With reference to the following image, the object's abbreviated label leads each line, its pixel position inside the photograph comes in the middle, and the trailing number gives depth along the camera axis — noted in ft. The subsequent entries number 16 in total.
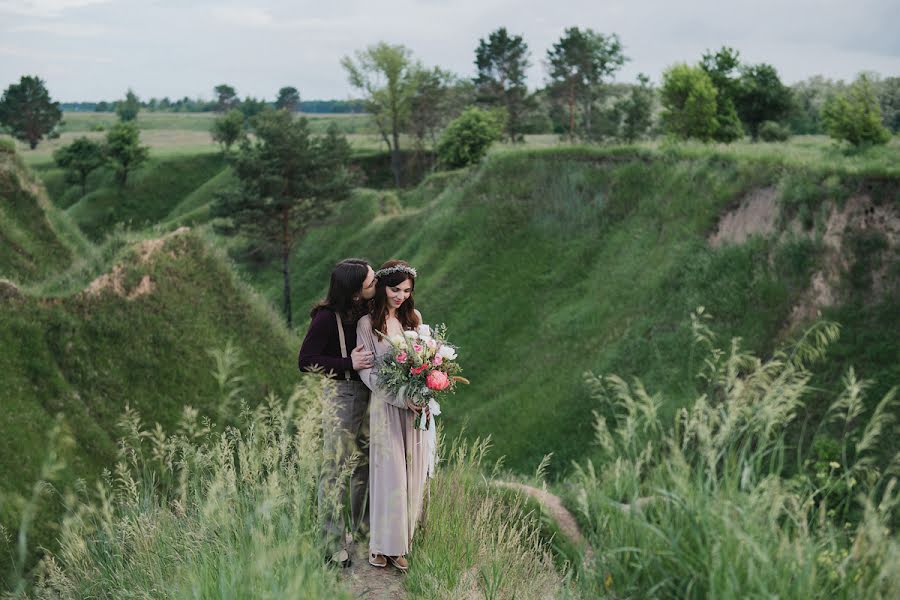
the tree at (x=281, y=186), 156.15
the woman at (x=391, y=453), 23.66
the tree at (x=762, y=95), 163.12
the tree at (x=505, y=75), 263.49
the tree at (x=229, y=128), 280.92
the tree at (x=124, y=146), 252.42
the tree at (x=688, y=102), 140.97
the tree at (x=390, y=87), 267.39
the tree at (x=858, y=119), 104.63
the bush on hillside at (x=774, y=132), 159.12
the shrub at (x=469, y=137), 220.84
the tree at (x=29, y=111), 316.19
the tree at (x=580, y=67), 244.42
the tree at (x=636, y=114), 222.89
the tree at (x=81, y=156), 254.06
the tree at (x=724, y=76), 158.61
